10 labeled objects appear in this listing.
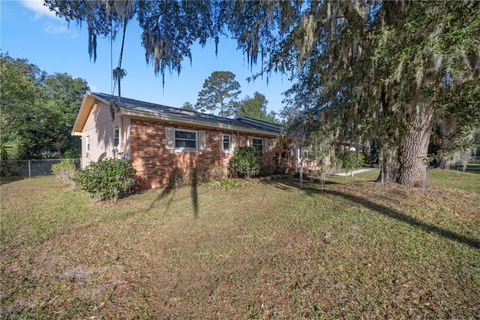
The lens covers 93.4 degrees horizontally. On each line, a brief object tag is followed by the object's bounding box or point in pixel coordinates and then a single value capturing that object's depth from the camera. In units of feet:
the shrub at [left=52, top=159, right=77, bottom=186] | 33.01
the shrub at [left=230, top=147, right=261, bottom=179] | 34.99
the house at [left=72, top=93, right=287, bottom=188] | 27.43
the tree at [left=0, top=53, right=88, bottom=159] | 44.45
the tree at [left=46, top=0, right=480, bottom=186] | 13.43
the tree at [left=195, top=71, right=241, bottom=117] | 139.23
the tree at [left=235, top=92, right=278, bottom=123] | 141.46
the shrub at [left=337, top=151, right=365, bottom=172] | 35.18
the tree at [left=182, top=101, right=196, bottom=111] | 150.53
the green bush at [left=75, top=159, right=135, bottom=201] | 21.16
